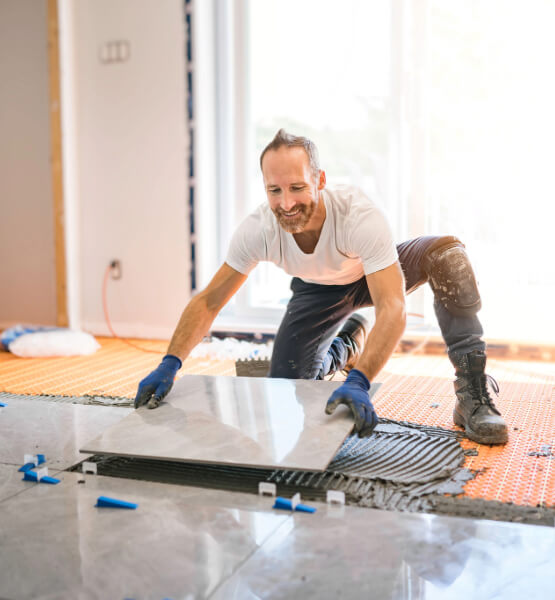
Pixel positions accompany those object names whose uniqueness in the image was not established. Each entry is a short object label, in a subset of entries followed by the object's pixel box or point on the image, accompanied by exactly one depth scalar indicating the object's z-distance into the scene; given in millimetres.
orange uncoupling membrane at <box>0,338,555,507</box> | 1692
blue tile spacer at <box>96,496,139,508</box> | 1508
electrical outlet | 4195
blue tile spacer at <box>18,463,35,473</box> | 1735
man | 1955
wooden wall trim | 4039
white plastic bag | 3602
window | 3459
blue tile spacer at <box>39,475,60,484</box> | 1673
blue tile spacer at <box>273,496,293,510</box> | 1487
